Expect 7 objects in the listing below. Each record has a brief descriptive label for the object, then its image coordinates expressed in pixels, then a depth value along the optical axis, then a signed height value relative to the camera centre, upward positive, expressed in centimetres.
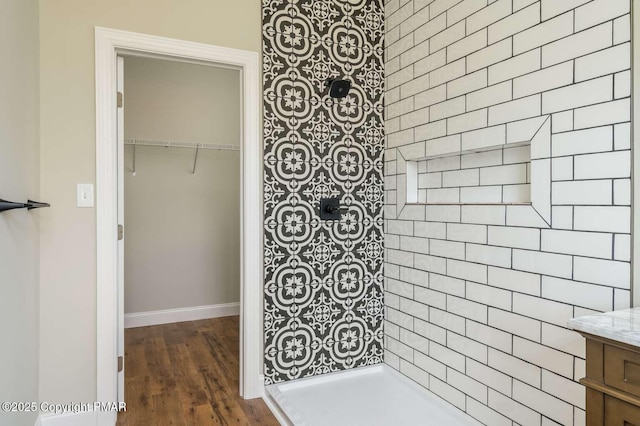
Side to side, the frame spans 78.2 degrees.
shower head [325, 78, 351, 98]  238 +74
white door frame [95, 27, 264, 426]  203 +7
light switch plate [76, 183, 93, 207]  199 +6
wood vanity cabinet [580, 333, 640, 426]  92 -42
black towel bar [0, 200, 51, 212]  133 +1
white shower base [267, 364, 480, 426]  201 -108
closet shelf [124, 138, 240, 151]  361 +61
